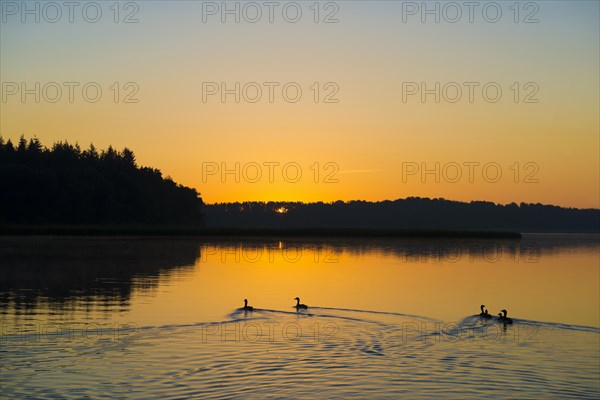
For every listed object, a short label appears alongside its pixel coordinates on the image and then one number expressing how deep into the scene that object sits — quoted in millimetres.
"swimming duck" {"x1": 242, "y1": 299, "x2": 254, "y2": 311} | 34938
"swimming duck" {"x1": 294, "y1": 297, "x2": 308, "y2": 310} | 35781
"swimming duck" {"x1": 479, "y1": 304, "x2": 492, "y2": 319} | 34334
